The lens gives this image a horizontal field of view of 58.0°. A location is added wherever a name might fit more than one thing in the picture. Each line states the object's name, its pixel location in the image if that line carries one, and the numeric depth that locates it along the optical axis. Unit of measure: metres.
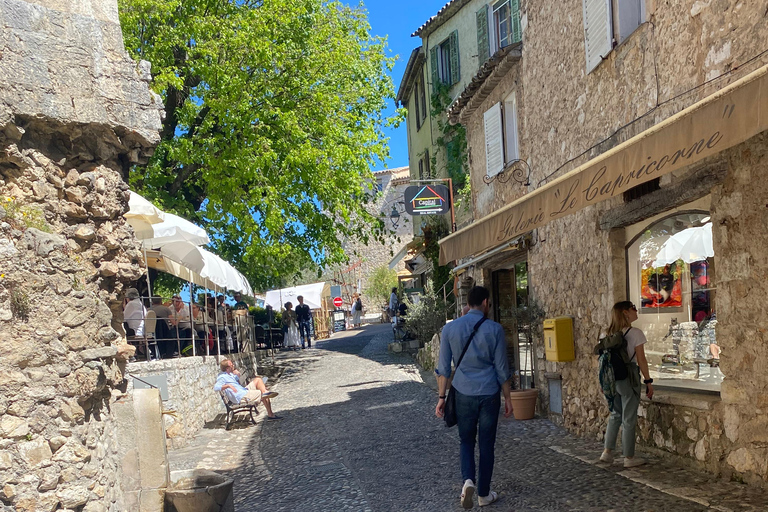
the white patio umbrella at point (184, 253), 11.30
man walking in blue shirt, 5.62
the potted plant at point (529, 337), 9.88
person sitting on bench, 11.10
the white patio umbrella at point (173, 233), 10.06
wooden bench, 11.05
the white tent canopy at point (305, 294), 29.80
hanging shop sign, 15.41
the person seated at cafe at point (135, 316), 10.69
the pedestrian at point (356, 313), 36.98
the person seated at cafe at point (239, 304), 19.92
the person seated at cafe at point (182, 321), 13.66
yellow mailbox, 8.86
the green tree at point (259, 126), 14.98
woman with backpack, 6.49
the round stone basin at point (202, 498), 5.55
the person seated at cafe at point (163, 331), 12.46
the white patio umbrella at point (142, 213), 8.38
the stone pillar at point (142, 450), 5.34
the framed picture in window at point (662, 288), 7.20
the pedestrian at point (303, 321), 24.59
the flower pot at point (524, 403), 9.87
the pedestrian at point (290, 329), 23.80
